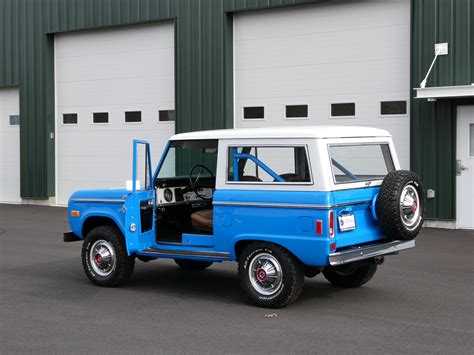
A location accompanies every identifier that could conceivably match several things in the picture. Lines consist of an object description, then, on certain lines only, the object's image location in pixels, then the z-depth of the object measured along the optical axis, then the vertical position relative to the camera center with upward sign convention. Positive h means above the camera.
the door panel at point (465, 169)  13.92 -0.22
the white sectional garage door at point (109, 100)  18.45 +1.55
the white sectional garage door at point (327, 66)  14.83 +1.96
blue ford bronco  7.38 -0.56
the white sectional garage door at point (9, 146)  21.50 +0.42
